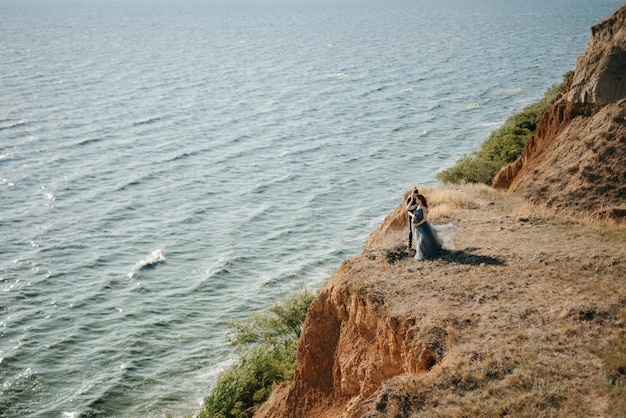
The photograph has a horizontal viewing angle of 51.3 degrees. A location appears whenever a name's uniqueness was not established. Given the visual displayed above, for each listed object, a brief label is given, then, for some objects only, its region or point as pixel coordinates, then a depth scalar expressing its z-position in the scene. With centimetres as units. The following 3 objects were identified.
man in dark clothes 2039
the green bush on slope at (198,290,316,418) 2461
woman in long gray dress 1981
